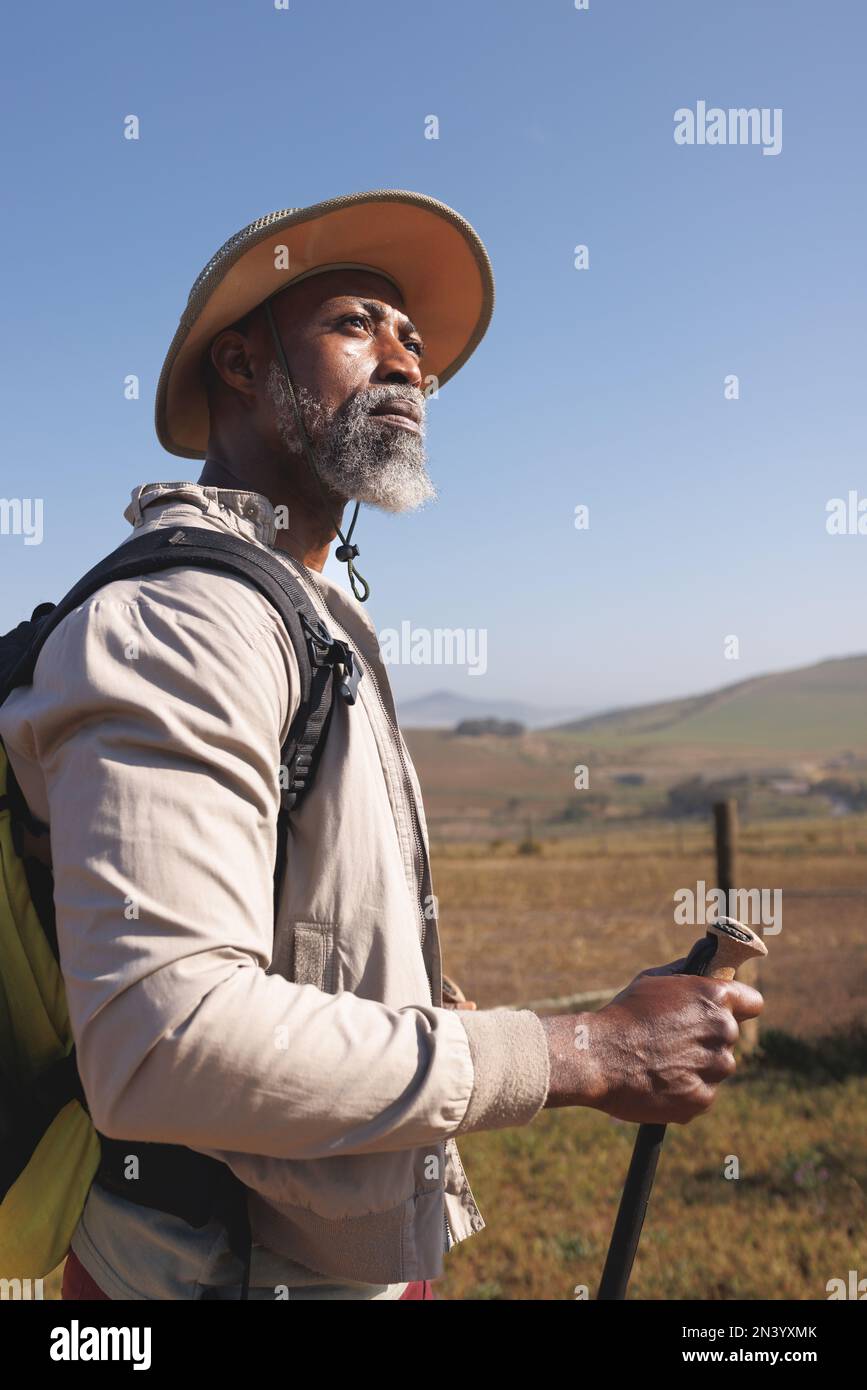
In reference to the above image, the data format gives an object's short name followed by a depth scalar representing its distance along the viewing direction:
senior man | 1.42
